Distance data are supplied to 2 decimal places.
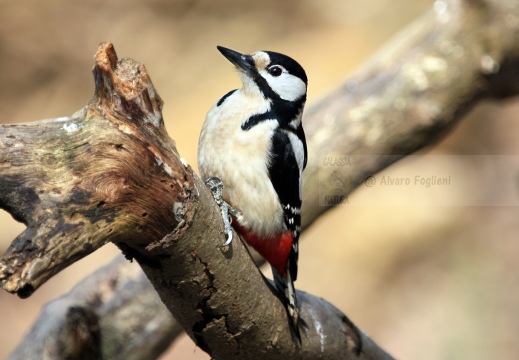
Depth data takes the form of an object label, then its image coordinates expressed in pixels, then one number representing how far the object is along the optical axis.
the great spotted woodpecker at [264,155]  5.79
